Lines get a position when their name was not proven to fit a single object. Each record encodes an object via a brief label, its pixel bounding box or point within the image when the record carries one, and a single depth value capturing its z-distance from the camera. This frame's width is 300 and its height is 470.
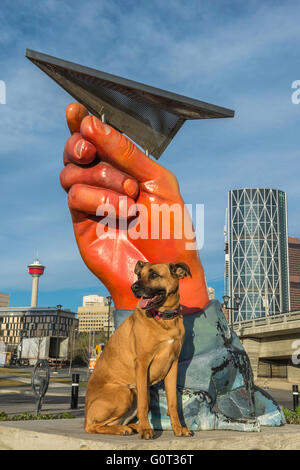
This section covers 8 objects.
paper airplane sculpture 6.39
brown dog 4.51
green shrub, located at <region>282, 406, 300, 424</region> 7.17
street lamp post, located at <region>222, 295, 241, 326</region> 27.85
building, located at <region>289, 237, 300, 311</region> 194.50
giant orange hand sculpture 6.46
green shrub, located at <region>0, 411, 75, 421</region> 7.47
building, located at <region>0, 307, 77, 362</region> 111.56
